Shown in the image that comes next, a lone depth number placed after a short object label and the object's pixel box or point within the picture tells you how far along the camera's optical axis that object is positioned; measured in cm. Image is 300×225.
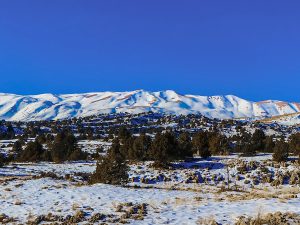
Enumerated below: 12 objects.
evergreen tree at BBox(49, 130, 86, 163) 6374
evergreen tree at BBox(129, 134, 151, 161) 6019
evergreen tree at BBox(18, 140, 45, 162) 6500
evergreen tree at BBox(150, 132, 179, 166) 5172
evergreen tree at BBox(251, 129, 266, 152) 6844
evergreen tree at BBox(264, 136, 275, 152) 6988
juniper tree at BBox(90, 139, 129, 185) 3556
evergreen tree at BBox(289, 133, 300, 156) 6139
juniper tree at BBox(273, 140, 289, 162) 5137
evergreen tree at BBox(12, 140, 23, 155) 7540
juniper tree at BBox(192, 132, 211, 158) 5822
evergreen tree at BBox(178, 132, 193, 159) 5616
